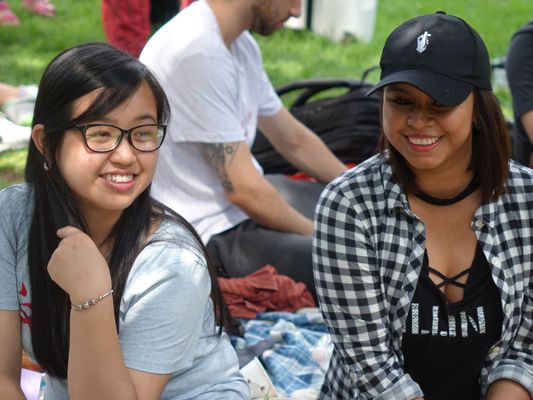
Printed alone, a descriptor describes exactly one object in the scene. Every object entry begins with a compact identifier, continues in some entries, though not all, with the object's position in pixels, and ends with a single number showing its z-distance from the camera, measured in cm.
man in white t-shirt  353
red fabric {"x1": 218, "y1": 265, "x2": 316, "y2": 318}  356
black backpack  455
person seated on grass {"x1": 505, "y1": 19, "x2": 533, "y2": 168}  409
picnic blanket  322
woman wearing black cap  243
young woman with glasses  220
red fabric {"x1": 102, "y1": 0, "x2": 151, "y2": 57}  627
